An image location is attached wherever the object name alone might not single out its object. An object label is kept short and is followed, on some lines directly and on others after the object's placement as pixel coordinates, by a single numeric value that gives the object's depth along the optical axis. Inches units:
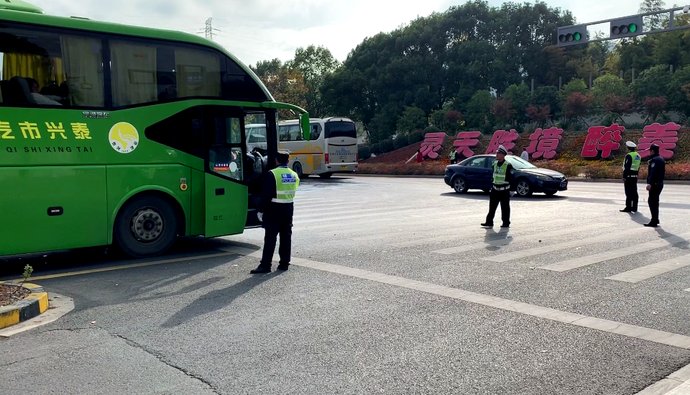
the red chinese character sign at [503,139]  1544.0
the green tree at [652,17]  2454.0
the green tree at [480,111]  1829.2
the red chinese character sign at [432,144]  1712.6
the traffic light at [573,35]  1002.6
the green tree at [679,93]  1472.7
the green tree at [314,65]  2492.6
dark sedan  765.3
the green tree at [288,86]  2293.3
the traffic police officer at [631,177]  588.7
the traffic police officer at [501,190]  504.1
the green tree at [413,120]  1996.8
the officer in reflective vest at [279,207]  339.9
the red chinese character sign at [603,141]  1333.7
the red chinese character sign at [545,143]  1440.7
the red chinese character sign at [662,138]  1246.3
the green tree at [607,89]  1599.4
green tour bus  330.0
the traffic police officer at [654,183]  497.4
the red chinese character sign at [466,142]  1613.3
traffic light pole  927.7
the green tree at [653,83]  1515.7
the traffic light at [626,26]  927.7
